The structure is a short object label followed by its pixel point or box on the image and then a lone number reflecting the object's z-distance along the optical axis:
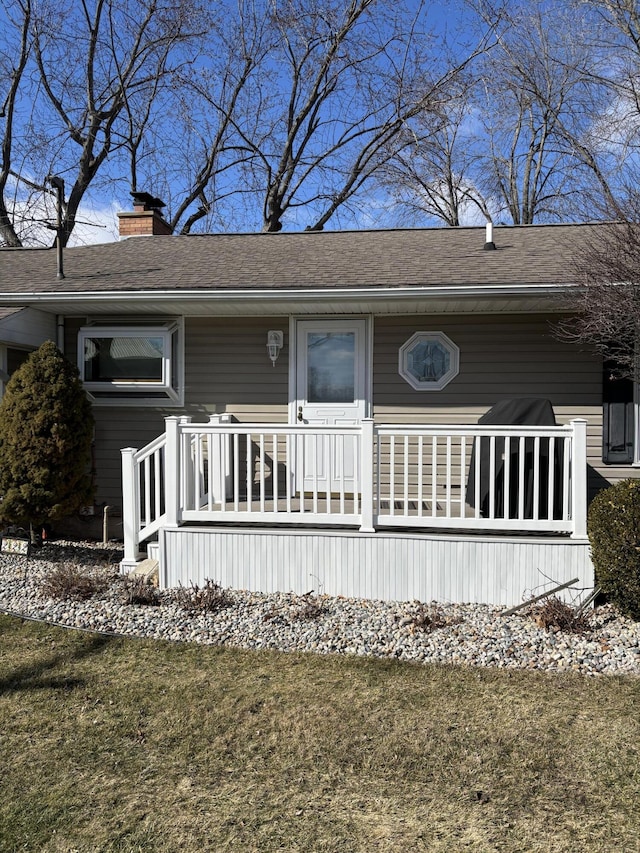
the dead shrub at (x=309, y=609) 4.73
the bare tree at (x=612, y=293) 5.09
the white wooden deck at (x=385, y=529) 5.12
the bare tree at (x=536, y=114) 17.09
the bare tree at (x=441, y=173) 18.84
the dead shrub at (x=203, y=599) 4.87
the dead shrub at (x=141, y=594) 4.97
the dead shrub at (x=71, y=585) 5.09
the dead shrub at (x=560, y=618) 4.45
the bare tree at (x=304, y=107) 17.98
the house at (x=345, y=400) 5.21
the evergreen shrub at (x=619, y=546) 4.47
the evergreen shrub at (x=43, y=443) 6.00
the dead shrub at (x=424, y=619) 4.53
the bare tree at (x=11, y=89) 16.48
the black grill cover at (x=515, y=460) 5.58
